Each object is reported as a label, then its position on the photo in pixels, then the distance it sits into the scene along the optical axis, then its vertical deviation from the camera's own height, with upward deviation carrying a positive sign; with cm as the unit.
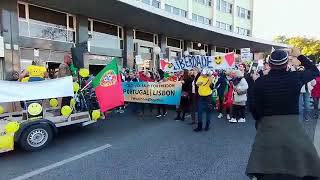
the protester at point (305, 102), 670 -71
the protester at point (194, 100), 637 -62
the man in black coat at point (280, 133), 186 -46
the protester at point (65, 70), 586 +27
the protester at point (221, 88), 749 -29
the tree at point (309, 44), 4133 +693
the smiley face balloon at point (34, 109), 473 -64
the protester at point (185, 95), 725 -50
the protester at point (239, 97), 677 -54
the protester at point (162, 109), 780 -112
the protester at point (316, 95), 739 -53
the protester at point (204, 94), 585 -38
